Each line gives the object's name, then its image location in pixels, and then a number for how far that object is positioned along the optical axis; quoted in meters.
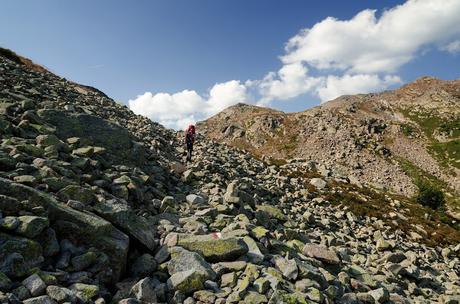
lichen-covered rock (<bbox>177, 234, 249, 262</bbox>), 9.94
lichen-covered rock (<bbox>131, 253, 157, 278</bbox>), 8.94
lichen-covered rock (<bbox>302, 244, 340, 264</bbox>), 12.90
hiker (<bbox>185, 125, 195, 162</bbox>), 25.58
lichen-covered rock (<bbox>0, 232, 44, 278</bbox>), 6.86
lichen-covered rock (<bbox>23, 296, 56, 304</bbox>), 6.07
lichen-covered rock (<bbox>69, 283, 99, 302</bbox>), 6.86
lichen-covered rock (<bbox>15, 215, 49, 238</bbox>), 7.63
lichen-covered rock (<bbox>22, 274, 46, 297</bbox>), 6.45
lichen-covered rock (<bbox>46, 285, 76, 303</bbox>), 6.45
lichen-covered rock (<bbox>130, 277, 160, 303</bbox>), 7.67
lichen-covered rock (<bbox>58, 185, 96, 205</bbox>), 9.96
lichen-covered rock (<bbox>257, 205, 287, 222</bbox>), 17.31
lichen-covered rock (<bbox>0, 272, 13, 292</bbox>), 6.27
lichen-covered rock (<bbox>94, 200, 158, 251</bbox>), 9.95
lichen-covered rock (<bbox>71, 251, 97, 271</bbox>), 7.88
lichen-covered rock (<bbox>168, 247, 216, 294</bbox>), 8.30
